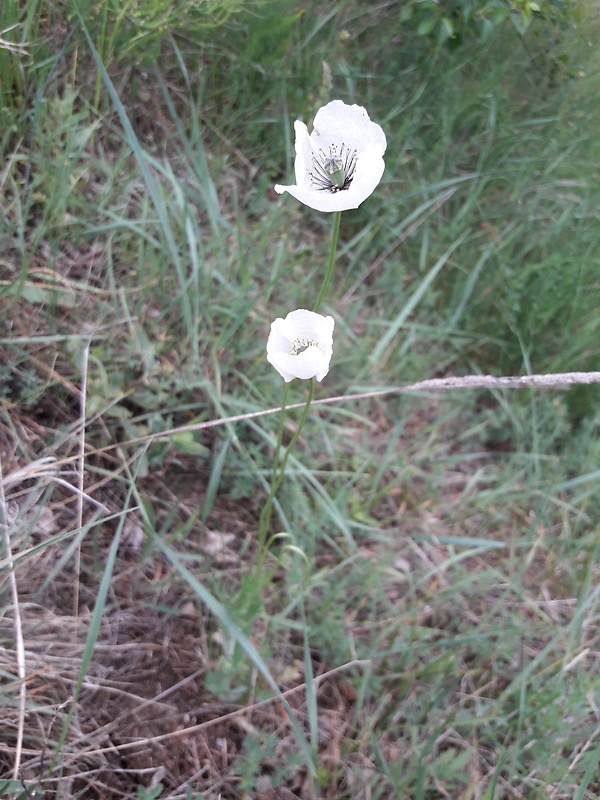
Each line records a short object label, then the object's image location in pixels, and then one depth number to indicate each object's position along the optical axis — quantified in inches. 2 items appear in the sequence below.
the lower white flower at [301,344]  13.4
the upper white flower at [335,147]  13.7
